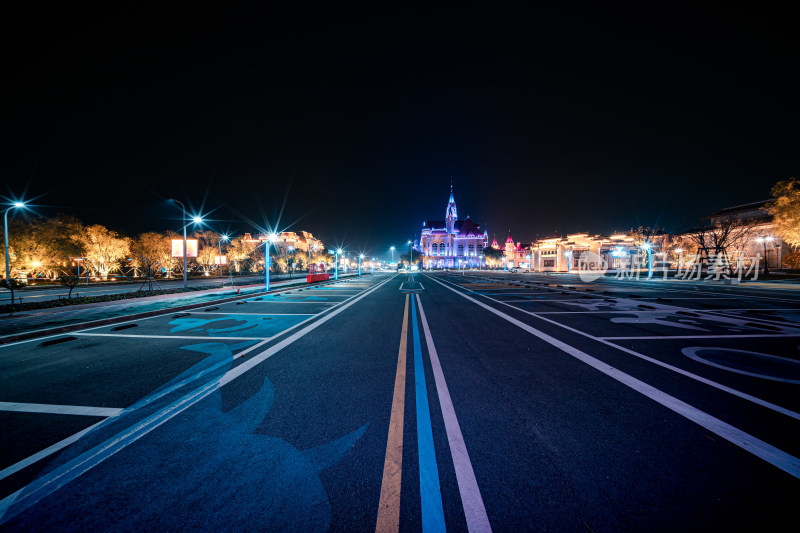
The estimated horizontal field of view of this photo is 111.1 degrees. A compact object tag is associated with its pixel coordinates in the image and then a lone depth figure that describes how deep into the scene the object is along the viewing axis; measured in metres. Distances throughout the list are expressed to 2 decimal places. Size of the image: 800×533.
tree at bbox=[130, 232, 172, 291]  42.53
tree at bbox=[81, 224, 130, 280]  36.00
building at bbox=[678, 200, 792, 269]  44.46
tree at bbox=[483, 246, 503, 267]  110.17
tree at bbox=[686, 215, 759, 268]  40.53
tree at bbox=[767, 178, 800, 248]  27.20
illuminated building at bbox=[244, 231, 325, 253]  123.62
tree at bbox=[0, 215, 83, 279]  29.00
